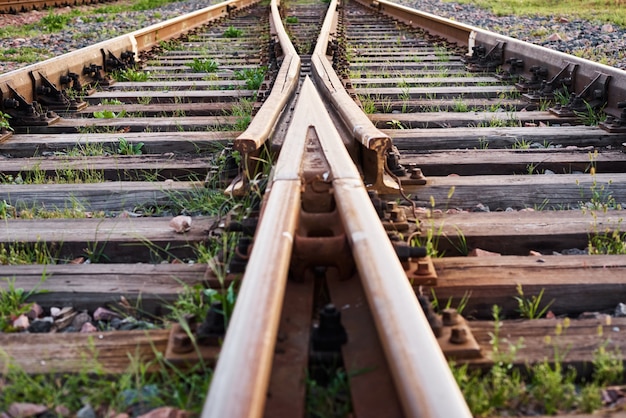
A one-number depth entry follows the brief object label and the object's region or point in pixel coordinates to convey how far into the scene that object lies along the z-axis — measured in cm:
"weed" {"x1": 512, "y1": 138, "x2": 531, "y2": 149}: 364
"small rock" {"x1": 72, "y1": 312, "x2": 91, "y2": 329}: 198
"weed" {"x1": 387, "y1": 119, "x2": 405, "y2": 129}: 406
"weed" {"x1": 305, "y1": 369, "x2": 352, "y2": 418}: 148
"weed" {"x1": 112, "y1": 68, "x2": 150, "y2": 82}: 569
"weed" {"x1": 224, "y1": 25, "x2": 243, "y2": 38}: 877
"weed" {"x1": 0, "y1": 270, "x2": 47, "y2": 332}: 197
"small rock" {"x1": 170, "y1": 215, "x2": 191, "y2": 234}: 250
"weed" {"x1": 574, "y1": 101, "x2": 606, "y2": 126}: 404
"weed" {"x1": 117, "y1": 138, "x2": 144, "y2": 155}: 367
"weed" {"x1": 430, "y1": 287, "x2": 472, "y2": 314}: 196
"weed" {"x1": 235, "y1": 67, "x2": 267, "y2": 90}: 532
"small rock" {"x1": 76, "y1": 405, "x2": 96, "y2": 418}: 151
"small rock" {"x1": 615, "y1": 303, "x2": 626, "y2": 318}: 199
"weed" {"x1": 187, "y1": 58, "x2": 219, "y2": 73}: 620
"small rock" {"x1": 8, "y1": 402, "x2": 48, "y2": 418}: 152
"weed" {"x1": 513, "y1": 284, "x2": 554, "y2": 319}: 199
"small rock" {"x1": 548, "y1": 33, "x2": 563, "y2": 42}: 907
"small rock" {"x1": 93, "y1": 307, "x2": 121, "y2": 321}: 200
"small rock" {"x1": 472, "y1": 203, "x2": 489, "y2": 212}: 285
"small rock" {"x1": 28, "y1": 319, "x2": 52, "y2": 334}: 195
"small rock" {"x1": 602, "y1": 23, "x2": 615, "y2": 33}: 979
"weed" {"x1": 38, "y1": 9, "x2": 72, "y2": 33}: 1140
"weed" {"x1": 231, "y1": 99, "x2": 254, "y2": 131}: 400
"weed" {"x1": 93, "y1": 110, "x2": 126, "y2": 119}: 440
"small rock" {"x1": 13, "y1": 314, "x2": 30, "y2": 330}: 195
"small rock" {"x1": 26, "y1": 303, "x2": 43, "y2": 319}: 202
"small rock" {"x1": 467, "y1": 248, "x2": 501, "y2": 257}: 234
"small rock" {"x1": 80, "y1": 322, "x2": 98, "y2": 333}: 193
